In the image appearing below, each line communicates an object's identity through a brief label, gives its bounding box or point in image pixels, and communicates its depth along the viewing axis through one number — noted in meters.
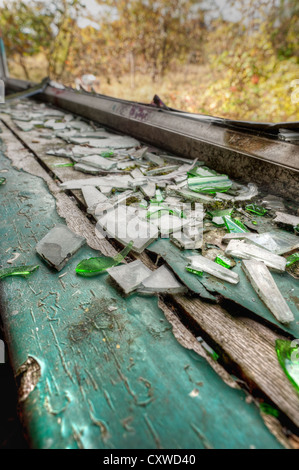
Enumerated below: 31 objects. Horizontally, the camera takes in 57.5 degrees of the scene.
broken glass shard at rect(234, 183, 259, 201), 0.37
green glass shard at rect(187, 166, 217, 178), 0.45
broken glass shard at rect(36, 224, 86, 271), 0.26
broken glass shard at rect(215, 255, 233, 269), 0.26
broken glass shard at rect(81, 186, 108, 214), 0.35
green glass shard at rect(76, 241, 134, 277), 0.25
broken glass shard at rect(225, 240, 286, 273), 0.26
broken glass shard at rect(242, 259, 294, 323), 0.21
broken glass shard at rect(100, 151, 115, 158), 0.53
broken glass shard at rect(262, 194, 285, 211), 0.35
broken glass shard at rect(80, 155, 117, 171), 0.47
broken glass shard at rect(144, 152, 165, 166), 0.51
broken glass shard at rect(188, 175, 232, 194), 0.40
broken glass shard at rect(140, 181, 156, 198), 0.39
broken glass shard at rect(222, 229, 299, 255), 0.28
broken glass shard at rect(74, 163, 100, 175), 0.46
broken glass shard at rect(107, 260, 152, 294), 0.23
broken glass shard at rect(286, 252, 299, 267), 0.27
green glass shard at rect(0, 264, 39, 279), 0.25
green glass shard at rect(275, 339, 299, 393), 0.18
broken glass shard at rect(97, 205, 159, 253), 0.29
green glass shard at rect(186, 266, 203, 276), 0.25
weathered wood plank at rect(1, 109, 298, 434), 0.16
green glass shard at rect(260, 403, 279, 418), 0.16
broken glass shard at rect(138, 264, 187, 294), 0.23
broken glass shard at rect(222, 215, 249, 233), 0.31
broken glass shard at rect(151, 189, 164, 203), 0.37
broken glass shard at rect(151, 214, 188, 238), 0.30
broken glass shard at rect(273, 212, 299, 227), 0.32
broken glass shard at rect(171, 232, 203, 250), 0.28
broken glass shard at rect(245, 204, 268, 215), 0.35
